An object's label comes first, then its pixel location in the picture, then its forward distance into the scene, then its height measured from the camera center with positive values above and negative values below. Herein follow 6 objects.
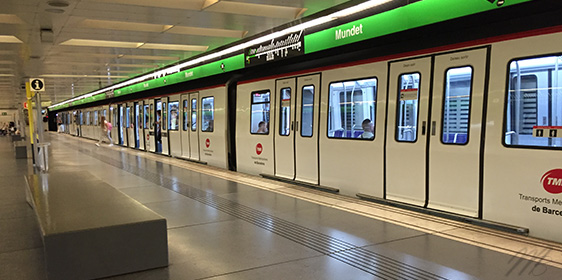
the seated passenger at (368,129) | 6.97 -0.24
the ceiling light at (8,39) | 9.34 +1.78
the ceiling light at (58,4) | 6.27 +1.72
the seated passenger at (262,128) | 9.91 -0.28
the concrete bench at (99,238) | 3.67 -1.08
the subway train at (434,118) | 4.77 -0.07
